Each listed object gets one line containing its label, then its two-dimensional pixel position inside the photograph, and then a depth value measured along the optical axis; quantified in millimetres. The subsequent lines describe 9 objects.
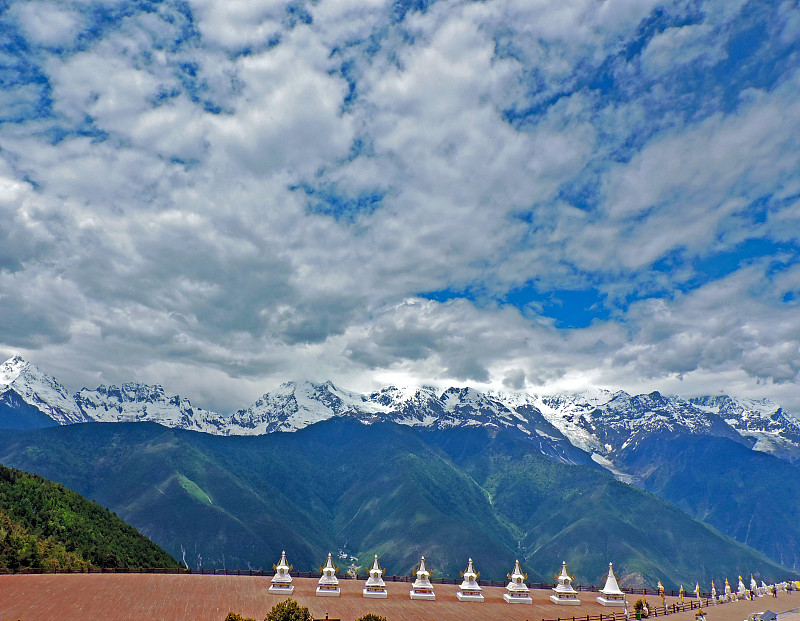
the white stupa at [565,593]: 110188
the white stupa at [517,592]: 109438
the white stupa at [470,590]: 107819
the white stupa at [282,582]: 99625
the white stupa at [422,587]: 105756
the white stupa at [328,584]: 101625
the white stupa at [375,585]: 103512
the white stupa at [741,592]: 139750
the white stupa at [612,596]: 112250
